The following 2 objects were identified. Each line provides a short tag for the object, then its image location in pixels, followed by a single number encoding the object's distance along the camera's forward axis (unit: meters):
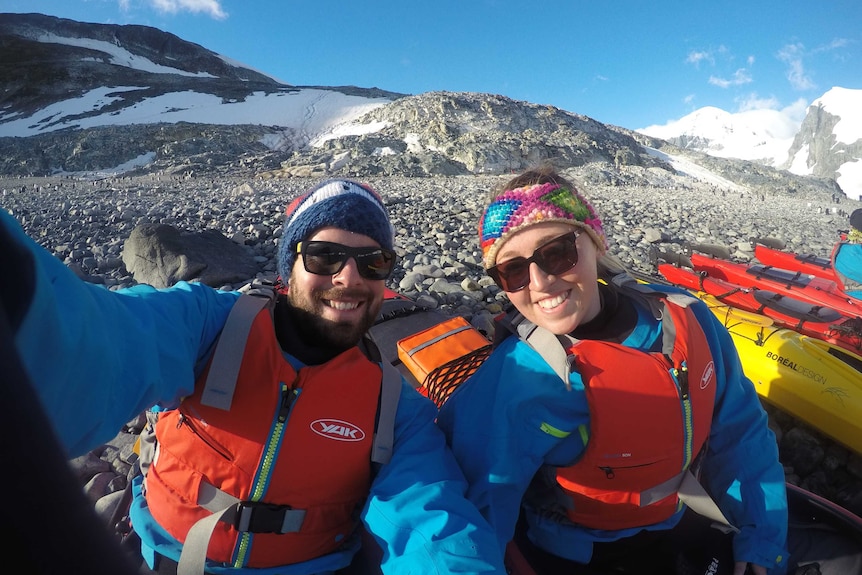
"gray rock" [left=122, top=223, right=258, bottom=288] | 4.82
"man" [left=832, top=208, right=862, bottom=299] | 4.65
